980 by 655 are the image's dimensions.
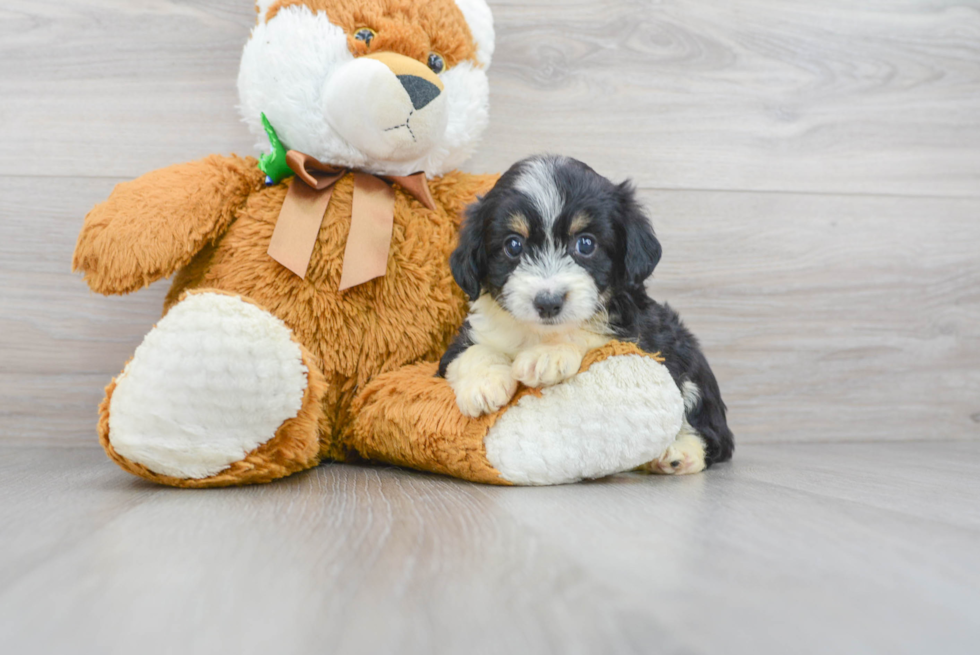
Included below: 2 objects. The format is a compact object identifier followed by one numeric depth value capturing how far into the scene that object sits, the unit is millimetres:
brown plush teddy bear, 720
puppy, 740
